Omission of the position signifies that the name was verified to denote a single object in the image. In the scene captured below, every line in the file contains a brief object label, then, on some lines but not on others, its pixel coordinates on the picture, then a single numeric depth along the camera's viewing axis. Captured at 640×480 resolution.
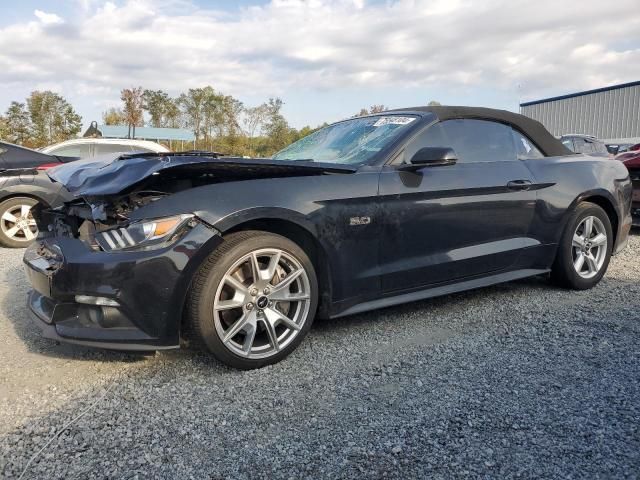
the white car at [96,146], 9.89
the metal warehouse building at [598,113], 29.22
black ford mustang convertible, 2.60
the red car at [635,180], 6.63
